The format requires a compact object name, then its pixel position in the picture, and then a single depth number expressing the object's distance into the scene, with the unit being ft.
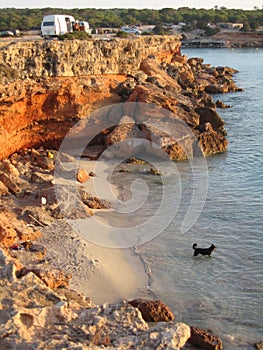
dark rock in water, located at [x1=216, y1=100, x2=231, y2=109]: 129.30
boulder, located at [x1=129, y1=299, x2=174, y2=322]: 34.27
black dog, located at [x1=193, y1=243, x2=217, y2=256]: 46.21
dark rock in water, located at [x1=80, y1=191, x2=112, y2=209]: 57.52
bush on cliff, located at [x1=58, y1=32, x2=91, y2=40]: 90.03
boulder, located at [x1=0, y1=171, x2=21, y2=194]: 56.70
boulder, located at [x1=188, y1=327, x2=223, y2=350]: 31.91
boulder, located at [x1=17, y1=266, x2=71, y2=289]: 33.04
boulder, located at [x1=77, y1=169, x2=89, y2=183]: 65.21
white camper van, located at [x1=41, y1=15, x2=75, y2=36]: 105.09
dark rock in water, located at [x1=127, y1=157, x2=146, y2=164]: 77.70
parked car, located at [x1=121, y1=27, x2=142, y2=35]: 178.66
